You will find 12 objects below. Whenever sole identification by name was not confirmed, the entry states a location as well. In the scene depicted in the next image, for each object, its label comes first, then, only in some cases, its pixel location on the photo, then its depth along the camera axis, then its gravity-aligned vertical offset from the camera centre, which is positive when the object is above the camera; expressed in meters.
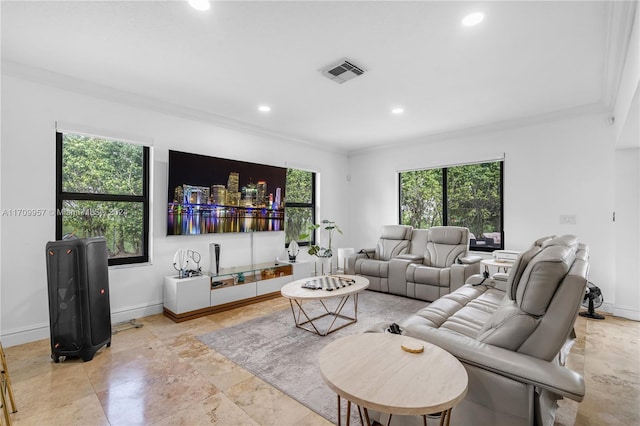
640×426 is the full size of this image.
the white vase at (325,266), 5.44 -0.96
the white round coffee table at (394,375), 1.10 -0.68
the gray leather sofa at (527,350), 1.28 -0.65
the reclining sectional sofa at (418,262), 4.15 -0.76
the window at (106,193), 3.19 +0.22
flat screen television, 3.85 +0.24
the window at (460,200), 4.75 +0.21
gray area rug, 2.10 -1.23
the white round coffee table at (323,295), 2.96 -0.80
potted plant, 5.40 -0.44
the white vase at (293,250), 4.92 -0.61
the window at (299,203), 5.44 +0.17
